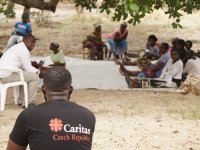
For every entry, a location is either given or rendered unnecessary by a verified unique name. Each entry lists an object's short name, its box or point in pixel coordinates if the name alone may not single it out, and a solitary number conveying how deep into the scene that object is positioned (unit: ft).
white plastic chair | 33.55
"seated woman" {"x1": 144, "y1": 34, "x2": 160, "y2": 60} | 50.99
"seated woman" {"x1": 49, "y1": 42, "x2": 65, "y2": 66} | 43.38
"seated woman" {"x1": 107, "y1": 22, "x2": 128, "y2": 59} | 62.32
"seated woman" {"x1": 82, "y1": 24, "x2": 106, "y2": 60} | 59.77
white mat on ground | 43.12
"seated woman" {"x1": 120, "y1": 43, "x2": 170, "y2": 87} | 42.62
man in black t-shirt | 12.86
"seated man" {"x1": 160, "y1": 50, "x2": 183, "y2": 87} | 41.10
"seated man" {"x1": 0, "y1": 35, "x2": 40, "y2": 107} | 33.18
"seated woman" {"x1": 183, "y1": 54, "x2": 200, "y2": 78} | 42.11
